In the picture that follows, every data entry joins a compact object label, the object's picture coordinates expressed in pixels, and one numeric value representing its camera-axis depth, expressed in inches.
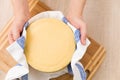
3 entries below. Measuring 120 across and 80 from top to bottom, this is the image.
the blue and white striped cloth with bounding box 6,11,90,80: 45.6
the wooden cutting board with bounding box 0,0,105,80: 53.0
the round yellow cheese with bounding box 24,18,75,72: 45.9
